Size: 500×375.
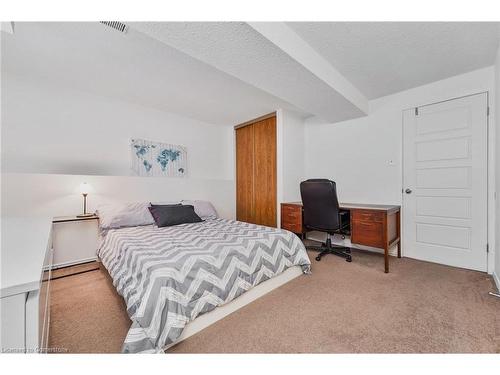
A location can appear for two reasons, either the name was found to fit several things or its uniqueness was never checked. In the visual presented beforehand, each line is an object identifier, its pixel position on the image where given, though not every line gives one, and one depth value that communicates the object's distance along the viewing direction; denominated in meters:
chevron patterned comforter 1.27
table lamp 2.68
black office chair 2.70
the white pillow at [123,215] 2.59
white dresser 0.60
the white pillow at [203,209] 3.32
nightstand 2.56
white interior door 2.44
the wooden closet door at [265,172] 3.72
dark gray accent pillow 2.72
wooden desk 2.47
